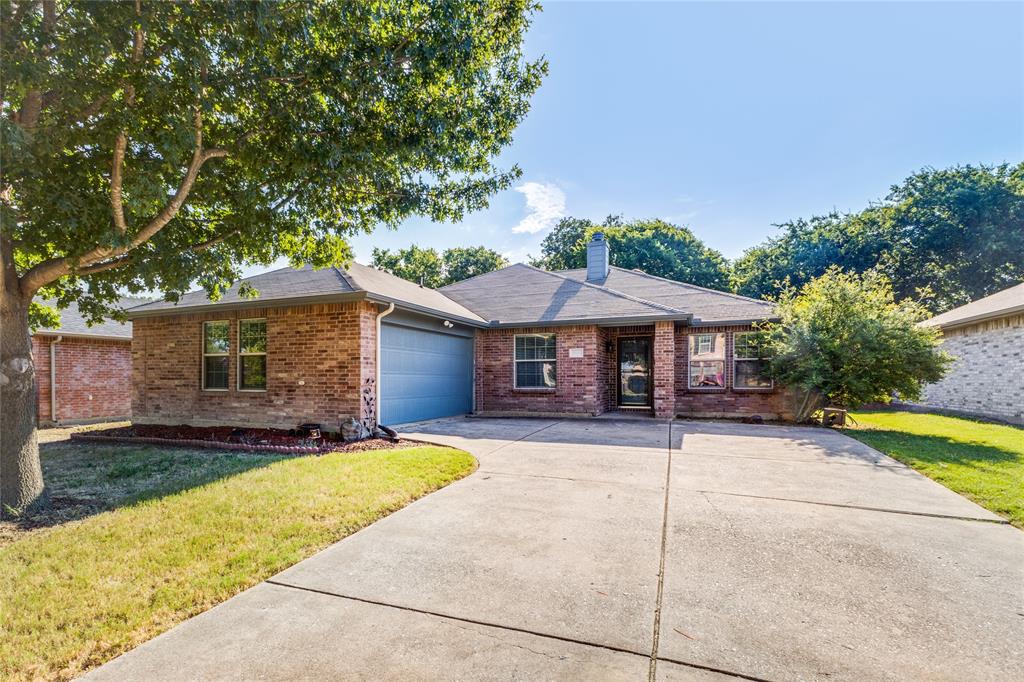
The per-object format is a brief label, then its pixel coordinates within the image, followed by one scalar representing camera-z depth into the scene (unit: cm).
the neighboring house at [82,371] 1188
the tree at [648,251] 3108
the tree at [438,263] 3622
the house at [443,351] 894
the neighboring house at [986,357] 1123
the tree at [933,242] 2198
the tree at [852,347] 957
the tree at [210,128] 432
